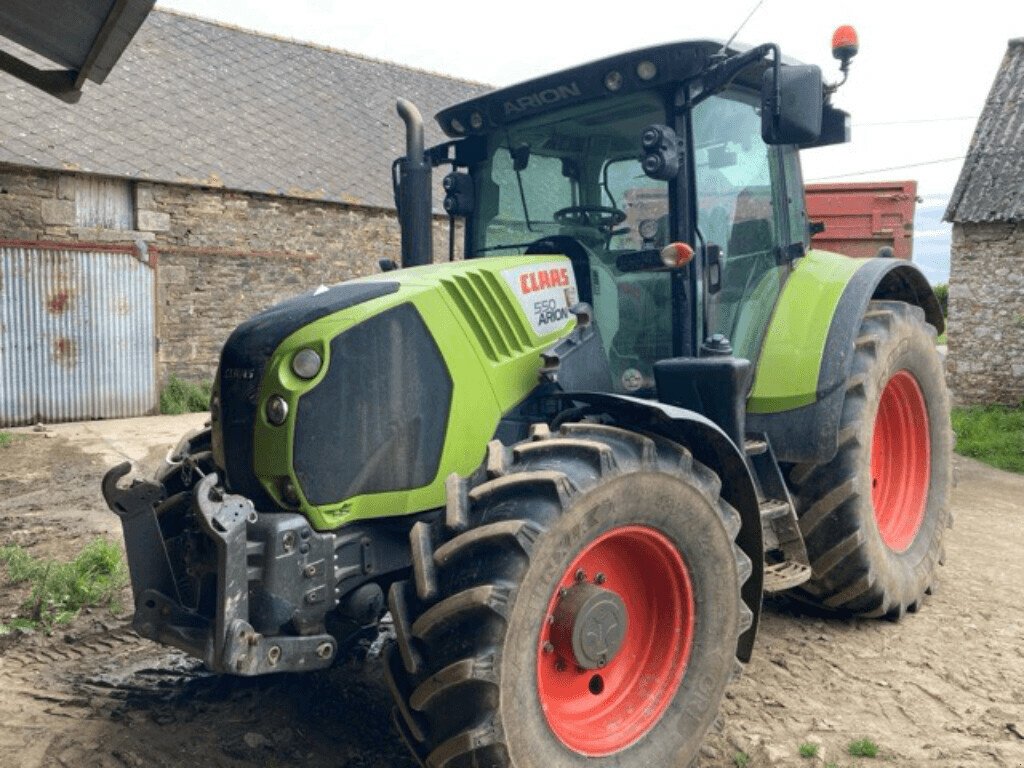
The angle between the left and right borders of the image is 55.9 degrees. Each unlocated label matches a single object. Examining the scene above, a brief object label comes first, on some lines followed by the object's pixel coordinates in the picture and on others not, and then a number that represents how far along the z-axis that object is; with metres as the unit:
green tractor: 2.60
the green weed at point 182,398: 12.99
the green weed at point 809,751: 3.13
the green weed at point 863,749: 3.16
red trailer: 10.05
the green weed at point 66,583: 4.36
